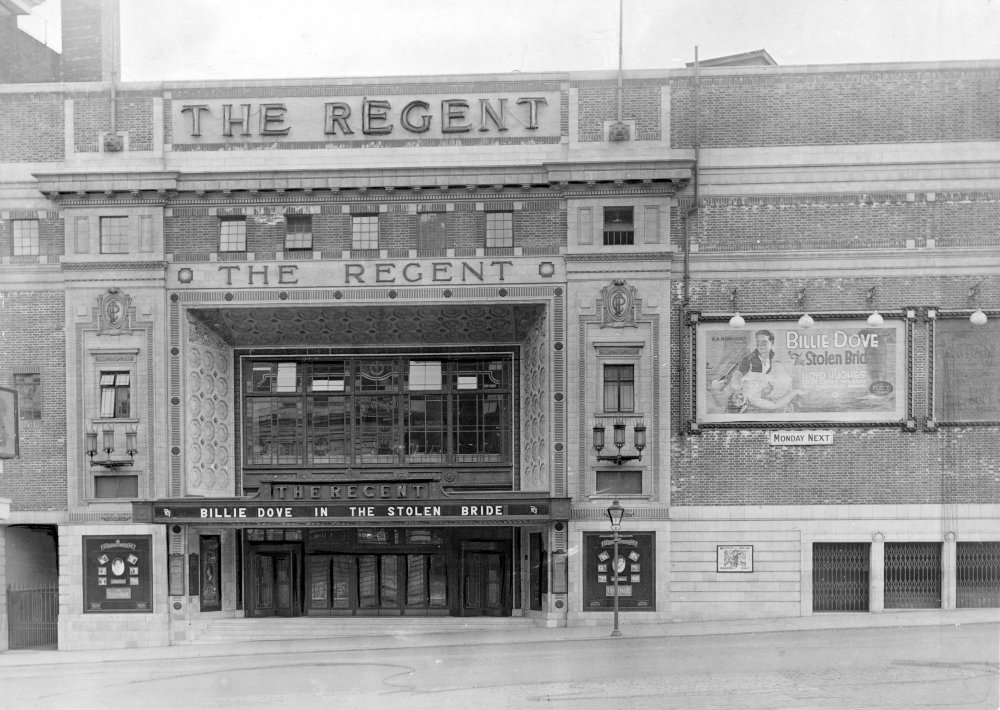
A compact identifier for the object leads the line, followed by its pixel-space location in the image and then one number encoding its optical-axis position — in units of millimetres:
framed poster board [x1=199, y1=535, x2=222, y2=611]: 27984
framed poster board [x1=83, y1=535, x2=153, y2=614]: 27000
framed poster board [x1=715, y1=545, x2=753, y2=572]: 26516
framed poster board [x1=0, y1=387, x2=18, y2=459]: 22609
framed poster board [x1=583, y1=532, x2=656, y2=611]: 26438
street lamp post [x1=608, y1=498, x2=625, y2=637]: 25188
